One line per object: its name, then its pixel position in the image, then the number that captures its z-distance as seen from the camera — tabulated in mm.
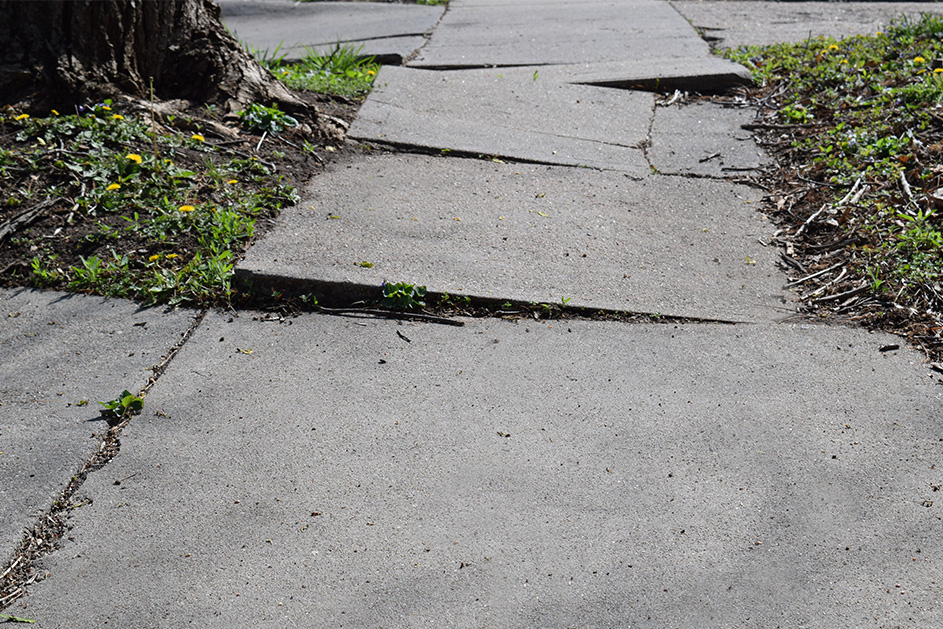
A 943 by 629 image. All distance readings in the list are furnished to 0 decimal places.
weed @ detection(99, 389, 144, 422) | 2727
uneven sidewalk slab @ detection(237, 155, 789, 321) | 3457
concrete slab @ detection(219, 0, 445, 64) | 6590
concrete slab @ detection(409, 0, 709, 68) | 6281
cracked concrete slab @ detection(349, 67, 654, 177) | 4758
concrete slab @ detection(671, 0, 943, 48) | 6953
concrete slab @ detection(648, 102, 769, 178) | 4727
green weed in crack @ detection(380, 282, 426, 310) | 3373
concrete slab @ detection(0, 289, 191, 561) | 2457
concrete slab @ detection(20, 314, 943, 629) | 2133
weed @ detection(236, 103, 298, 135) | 4582
